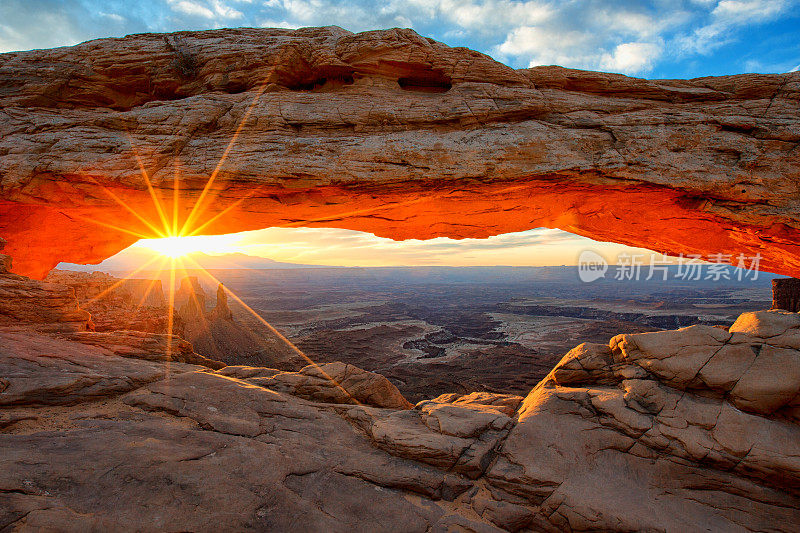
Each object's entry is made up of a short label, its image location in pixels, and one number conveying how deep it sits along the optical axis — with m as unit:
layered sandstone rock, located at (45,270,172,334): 15.07
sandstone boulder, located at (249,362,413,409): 9.28
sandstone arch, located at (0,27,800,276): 10.33
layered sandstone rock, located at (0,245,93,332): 9.41
